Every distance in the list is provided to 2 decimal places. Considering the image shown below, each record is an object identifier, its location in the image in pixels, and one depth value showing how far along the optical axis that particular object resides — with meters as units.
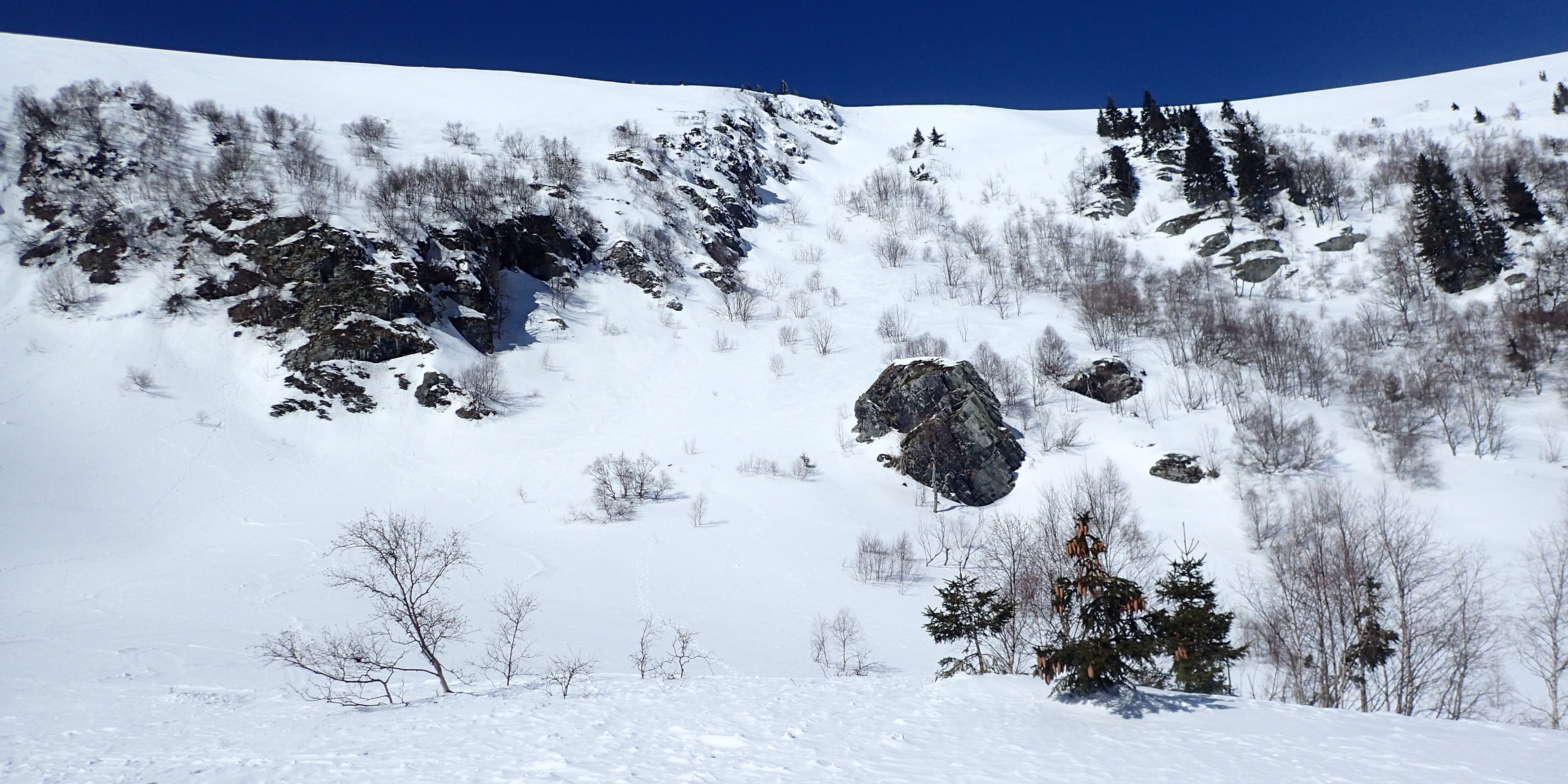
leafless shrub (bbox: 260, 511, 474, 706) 14.79
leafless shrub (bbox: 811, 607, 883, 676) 20.09
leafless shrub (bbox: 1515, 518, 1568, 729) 18.27
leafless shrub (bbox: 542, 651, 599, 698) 15.96
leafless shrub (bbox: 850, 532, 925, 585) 27.03
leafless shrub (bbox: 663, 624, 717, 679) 18.81
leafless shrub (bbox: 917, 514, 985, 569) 29.39
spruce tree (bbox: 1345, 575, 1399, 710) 17.67
